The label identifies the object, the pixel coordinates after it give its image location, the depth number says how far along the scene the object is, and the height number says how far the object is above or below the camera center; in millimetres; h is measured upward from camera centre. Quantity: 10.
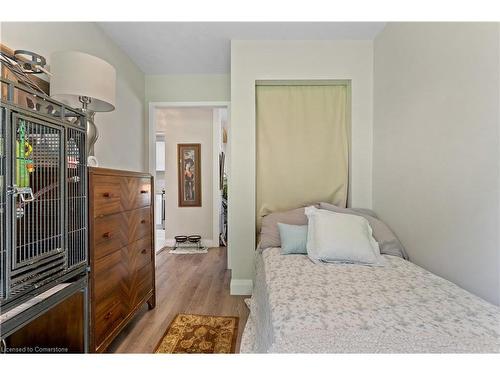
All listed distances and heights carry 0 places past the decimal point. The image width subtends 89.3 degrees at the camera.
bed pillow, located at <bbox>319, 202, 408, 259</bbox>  1930 -425
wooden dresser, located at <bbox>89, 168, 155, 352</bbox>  1388 -446
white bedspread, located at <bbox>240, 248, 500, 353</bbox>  863 -534
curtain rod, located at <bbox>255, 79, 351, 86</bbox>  2537 +1027
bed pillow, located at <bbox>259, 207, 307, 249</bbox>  2178 -349
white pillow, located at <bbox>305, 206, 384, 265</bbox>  1727 -398
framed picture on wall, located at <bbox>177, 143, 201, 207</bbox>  4711 +164
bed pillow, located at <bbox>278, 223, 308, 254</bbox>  1954 -434
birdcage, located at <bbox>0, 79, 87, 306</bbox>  857 -60
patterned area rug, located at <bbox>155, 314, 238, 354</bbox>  1630 -1069
